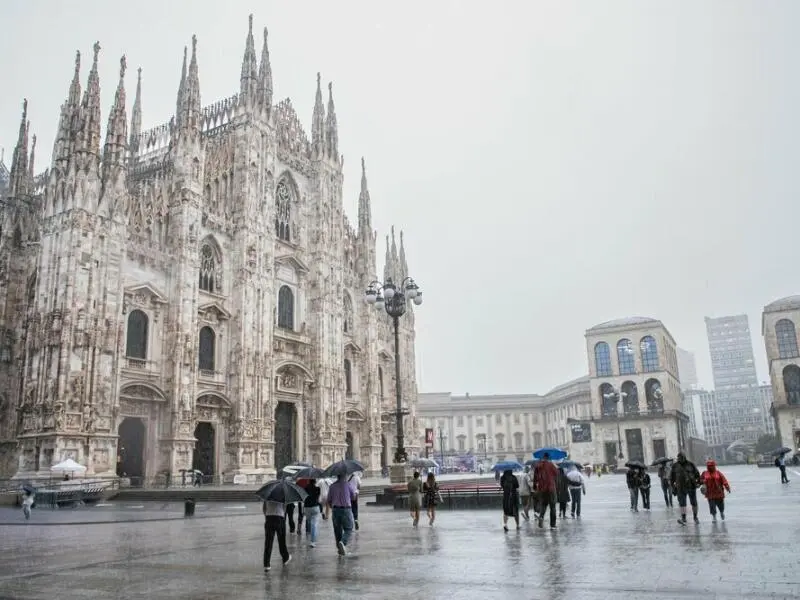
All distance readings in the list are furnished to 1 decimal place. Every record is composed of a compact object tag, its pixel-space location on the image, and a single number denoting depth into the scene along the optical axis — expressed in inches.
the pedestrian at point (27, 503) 806.5
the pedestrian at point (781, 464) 1226.0
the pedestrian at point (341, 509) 457.7
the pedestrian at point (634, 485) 742.5
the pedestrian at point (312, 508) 524.1
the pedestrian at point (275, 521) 408.8
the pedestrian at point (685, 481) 596.1
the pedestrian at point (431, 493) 663.1
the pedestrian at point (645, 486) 749.3
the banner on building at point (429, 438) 2041.1
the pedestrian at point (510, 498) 577.9
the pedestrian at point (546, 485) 589.9
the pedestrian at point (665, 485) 800.3
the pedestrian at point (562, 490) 669.9
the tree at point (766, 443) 4452.8
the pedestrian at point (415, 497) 660.1
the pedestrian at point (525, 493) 655.1
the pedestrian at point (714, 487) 589.3
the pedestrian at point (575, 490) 688.9
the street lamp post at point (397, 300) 999.0
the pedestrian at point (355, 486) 622.0
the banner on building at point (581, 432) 3218.5
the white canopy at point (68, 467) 1072.2
